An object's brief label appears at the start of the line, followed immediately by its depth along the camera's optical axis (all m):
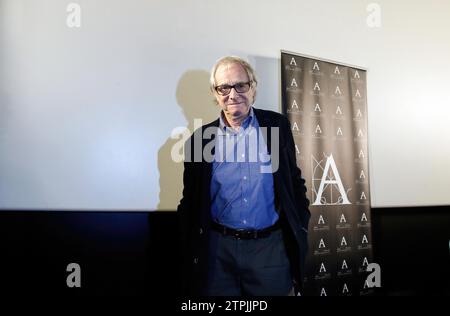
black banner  2.68
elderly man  1.97
